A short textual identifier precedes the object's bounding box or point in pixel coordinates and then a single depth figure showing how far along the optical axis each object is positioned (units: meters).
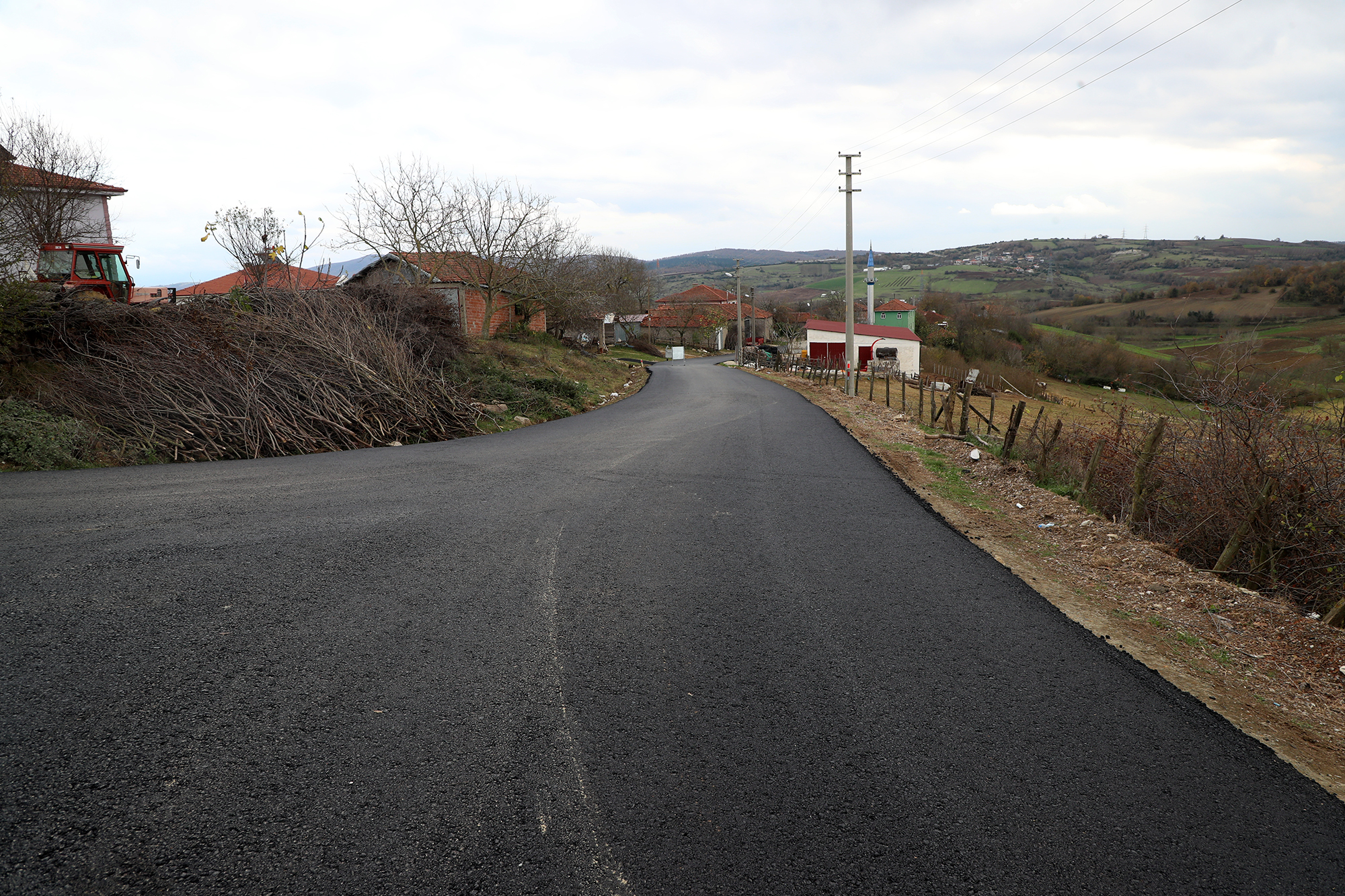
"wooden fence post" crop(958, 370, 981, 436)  13.77
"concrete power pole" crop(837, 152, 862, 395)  26.66
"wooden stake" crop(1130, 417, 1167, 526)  7.65
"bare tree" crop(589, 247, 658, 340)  72.62
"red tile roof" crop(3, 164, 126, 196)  24.78
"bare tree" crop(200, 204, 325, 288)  22.27
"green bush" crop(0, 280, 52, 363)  13.15
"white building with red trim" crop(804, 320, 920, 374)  49.19
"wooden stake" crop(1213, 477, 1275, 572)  6.25
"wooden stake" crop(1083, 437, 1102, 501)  8.95
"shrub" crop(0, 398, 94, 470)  10.56
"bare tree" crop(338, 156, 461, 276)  30.69
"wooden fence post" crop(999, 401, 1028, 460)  11.04
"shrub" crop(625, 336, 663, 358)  74.62
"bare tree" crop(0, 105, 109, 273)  23.93
